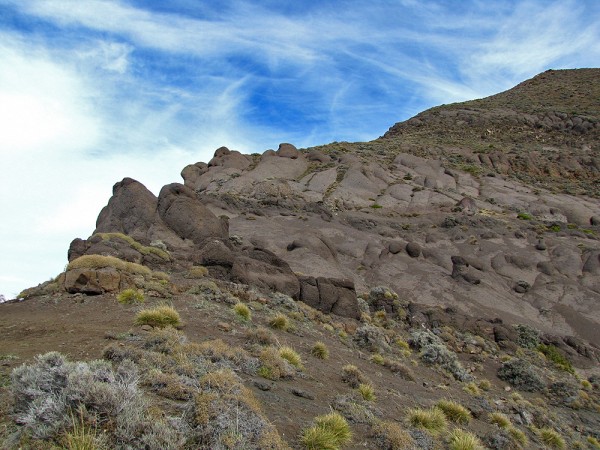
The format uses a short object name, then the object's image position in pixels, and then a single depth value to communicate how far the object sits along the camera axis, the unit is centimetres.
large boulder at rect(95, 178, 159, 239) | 3326
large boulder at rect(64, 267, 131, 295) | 1598
